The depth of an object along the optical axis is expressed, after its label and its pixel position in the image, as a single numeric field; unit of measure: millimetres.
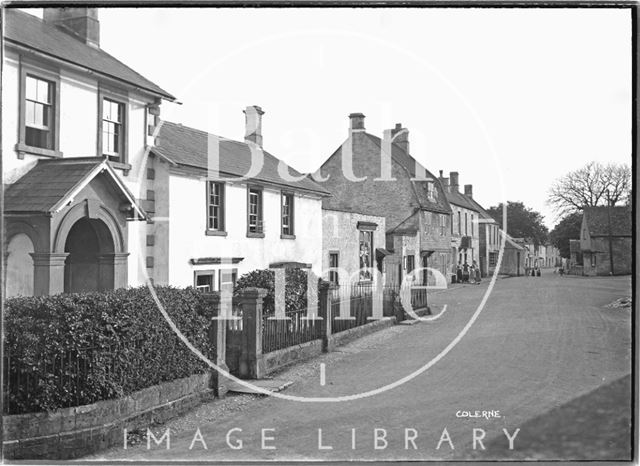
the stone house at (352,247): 19969
